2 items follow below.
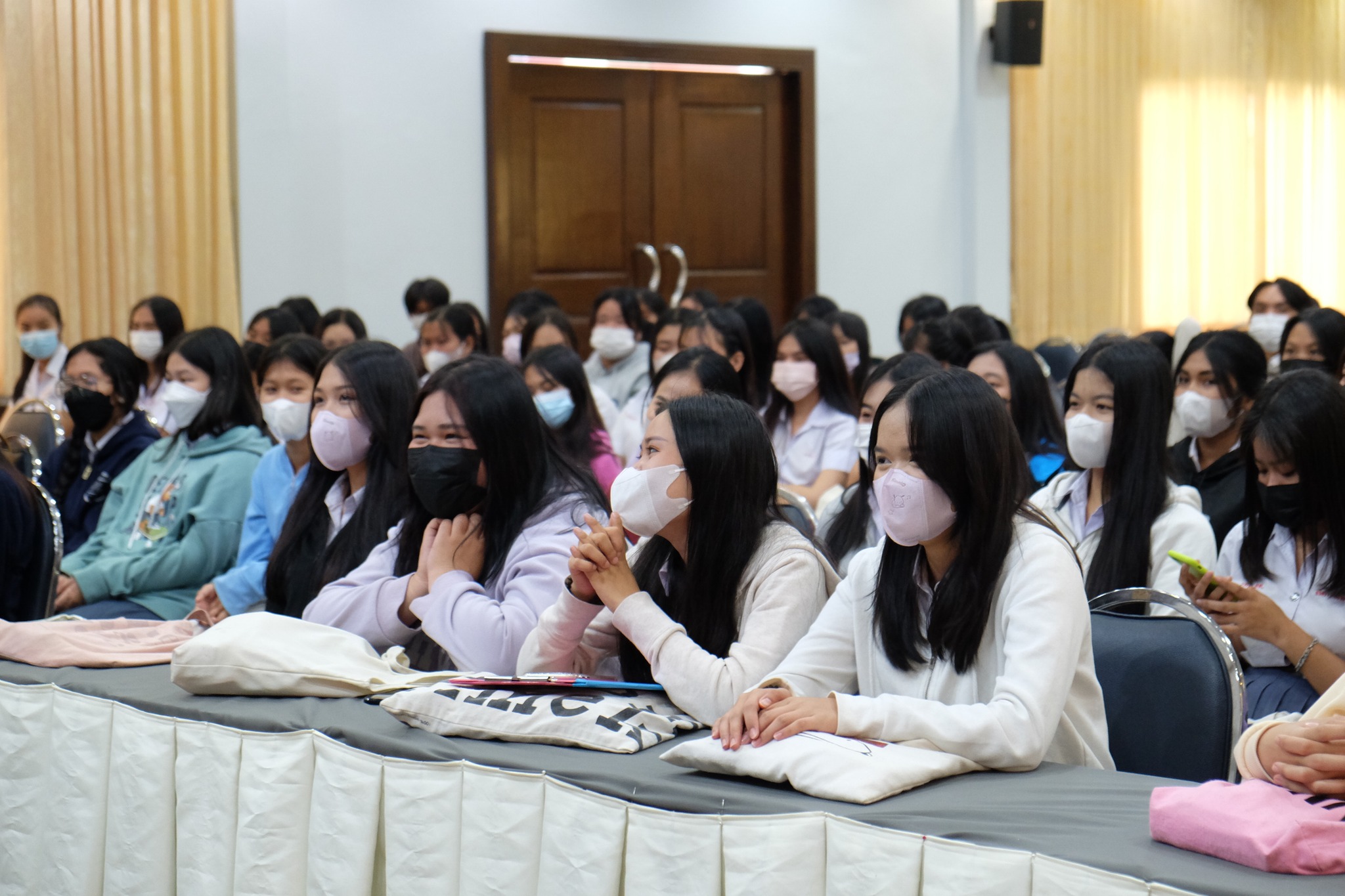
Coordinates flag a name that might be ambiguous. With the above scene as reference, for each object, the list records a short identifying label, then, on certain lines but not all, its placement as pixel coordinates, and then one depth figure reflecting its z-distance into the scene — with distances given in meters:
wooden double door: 7.88
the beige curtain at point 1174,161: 9.13
